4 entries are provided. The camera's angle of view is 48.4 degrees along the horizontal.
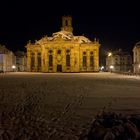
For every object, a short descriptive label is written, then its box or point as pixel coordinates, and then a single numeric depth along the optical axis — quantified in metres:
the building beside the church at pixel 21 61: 75.71
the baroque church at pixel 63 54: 46.10
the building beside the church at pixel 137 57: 47.24
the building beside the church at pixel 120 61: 71.50
